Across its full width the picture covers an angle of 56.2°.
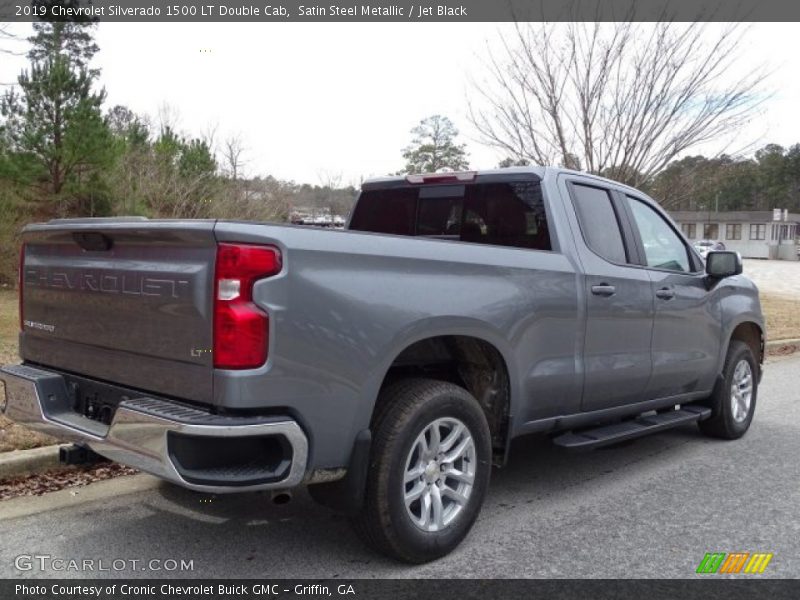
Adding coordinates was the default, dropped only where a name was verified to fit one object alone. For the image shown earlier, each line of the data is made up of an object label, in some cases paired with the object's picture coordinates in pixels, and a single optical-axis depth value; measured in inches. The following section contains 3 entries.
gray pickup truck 116.5
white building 2556.6
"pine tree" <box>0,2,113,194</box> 579.2
